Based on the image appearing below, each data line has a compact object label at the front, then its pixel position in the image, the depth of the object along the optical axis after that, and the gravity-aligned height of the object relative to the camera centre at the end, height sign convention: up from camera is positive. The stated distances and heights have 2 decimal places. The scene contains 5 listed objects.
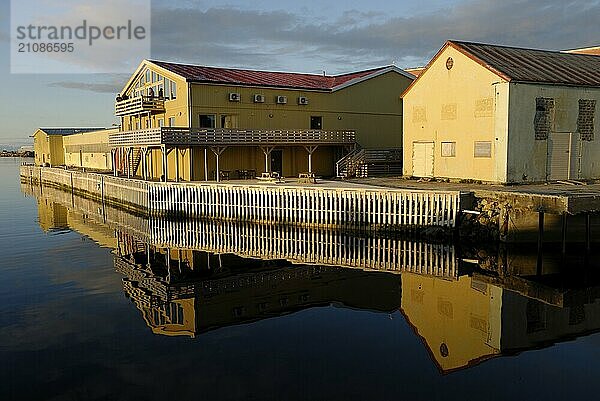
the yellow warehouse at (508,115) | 27.83 +1.30
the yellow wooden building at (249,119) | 35.25 +1.64
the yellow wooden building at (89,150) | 55.78 -0.75
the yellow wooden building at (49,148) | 73.38 -0.54
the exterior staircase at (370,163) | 37.50 -1.42
